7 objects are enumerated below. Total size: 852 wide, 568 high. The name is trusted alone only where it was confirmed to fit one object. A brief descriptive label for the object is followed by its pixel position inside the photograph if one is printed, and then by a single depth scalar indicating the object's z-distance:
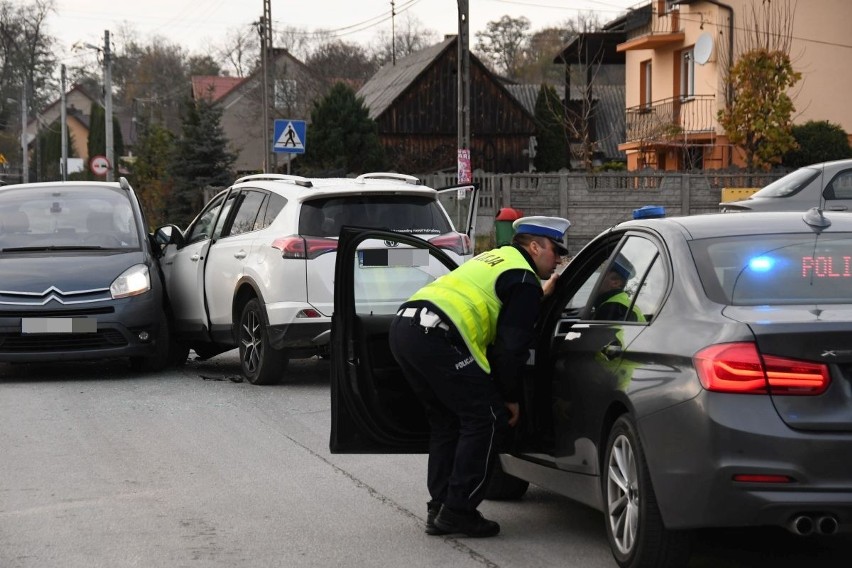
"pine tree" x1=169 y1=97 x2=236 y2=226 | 52.91
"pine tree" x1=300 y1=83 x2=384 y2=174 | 47.19
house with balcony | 39.91
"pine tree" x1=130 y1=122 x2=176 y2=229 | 54.03
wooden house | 58.25
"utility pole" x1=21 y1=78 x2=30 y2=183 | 76.20
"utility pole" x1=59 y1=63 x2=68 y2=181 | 70.00
